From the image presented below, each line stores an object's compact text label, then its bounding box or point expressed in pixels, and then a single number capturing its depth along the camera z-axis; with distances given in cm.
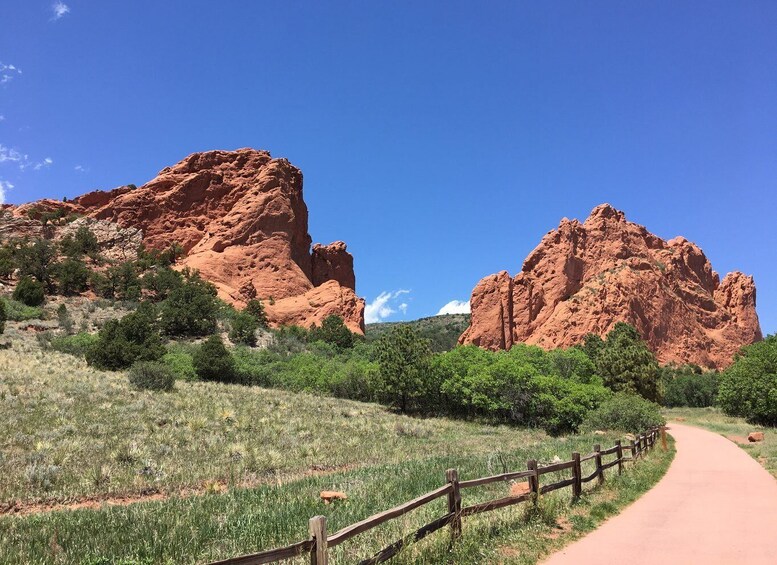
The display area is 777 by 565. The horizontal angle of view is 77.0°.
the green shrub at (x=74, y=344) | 4266
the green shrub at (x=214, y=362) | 4284
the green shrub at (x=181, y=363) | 4231
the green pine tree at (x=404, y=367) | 4306
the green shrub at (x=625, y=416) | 3032
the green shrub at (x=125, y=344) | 3669
